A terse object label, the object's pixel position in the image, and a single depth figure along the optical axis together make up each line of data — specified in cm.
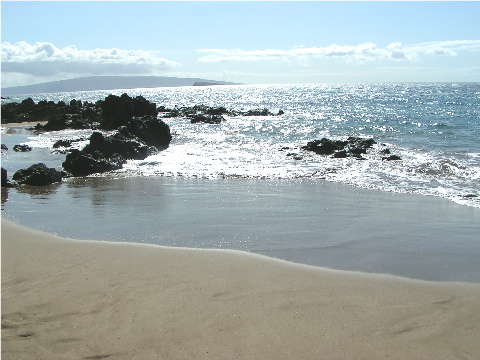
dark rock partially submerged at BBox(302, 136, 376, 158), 1872
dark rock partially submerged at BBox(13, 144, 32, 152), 2140
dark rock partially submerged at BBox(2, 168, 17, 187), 1215
